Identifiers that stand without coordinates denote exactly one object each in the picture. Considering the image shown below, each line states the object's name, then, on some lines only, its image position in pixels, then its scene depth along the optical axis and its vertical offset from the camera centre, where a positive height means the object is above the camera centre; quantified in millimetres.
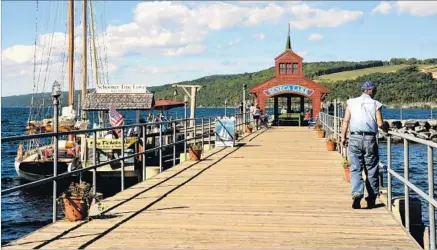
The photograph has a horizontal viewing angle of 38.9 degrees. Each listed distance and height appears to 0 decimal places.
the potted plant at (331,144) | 20188 -869
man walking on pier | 8656 -330
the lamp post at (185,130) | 16775 -363
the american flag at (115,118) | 24203 -21
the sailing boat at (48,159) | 24438 -1751
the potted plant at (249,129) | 32750 -610
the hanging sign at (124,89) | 31484 +1459
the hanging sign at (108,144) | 21797 -938
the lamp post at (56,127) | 7762 -129
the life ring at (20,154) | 28834 -1727
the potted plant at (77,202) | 7633 -1047
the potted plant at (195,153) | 16344 -938
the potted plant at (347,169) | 11898 -994
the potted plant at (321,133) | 28844 -724
